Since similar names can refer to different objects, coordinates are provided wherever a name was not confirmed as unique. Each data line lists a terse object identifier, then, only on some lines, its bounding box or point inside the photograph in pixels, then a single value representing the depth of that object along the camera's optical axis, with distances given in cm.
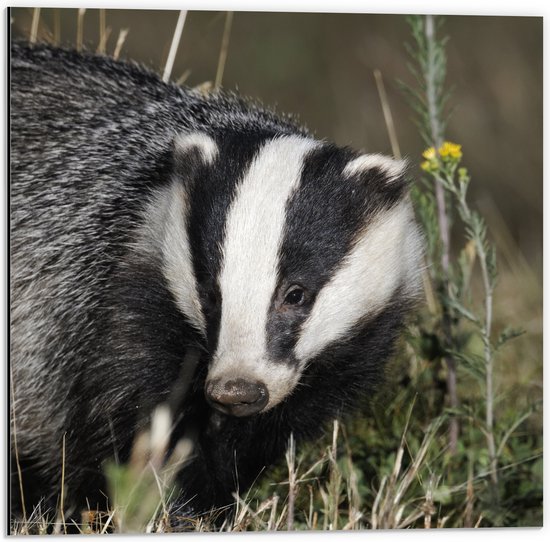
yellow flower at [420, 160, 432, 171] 641
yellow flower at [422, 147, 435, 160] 639
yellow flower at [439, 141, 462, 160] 634
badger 527
